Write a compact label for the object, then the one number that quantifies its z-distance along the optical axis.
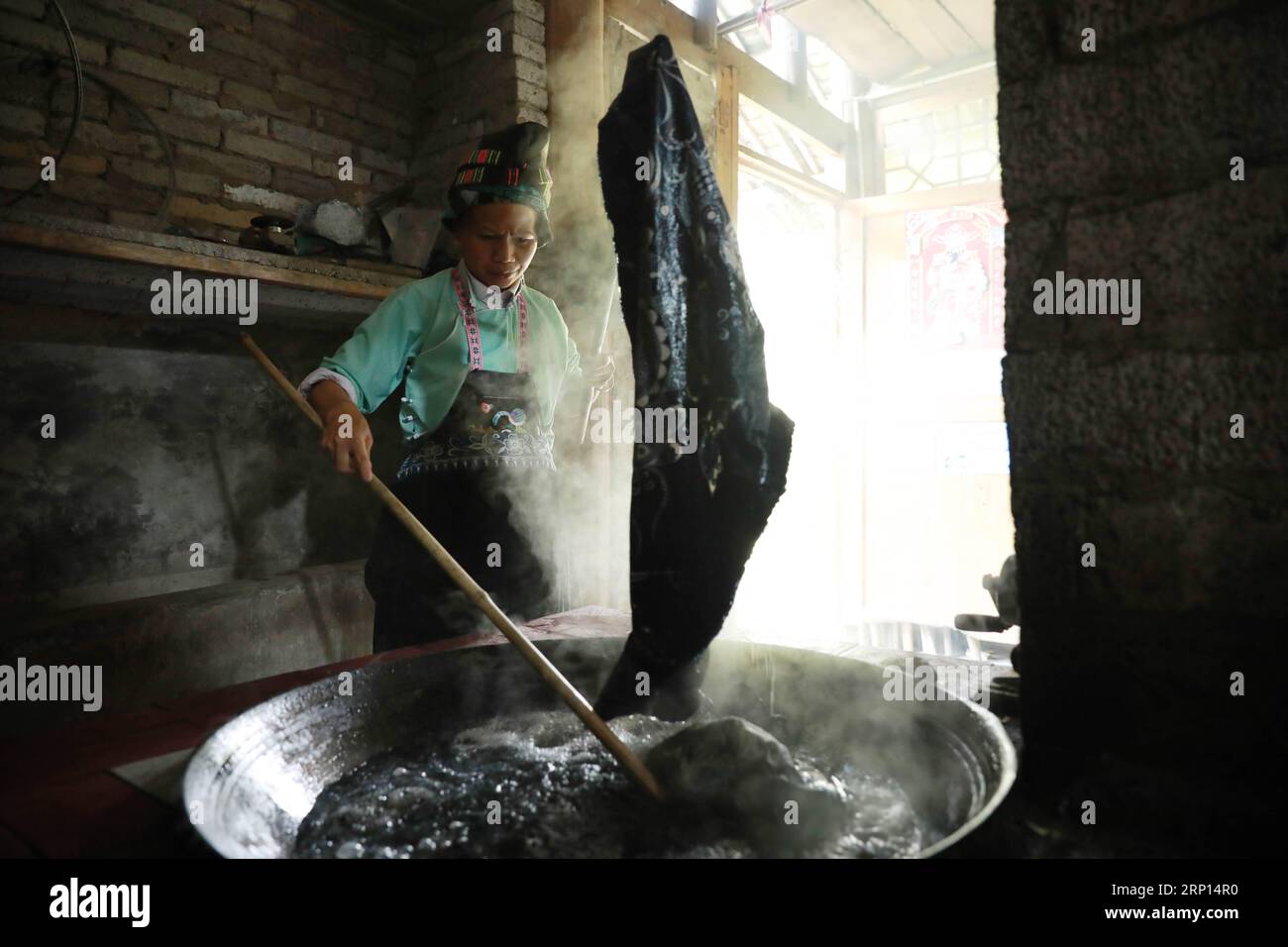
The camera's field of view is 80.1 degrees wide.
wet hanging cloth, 1.84
